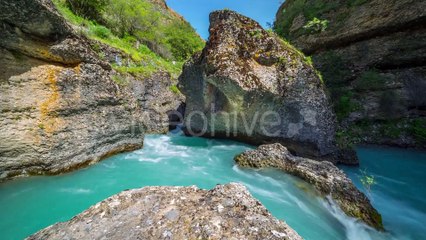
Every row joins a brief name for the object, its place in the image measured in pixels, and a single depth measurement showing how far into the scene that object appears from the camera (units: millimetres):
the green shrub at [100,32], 13066
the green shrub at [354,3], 14472
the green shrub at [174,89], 13369
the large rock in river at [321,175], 5051
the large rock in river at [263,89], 8758
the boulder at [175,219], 2463
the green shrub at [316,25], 16328
